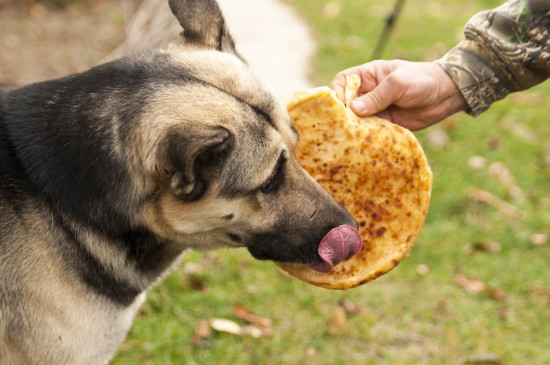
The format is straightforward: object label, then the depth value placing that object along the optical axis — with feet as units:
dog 7.70
